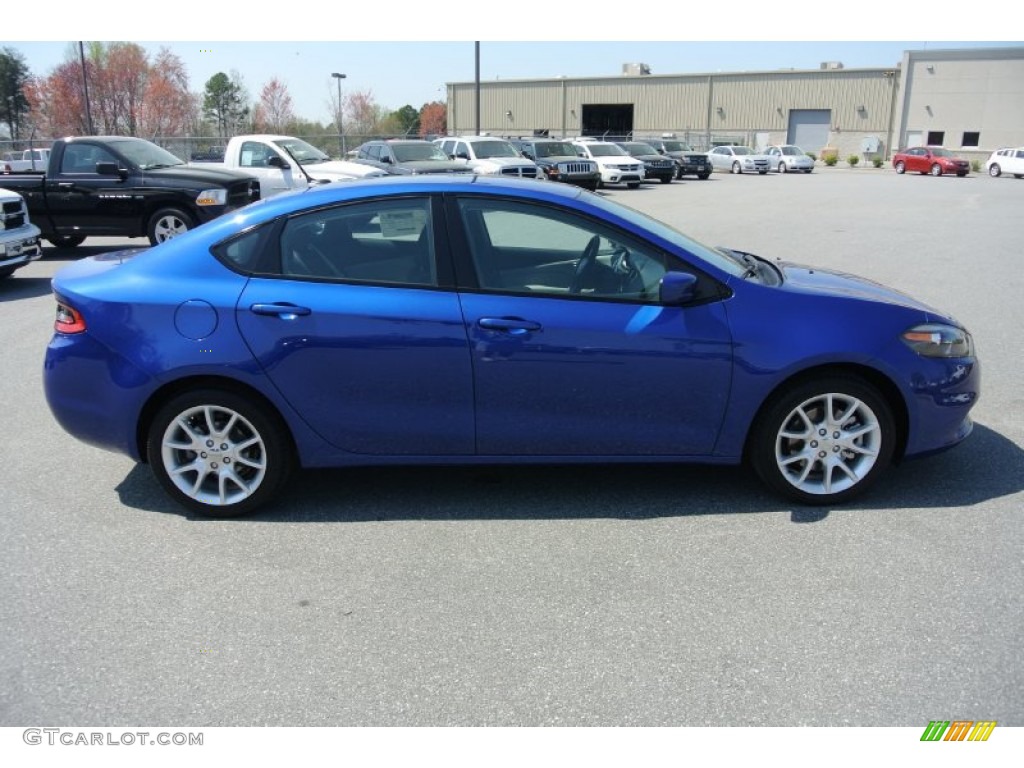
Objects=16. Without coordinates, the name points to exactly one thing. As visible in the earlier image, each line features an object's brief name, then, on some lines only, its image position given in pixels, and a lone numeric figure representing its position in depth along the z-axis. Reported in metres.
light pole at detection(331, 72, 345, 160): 35.81
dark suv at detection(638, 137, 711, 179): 37.47
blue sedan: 4.01
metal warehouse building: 57.28
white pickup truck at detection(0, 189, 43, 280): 10.05
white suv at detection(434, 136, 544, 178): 21.85
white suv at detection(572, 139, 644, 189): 29.67
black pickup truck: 12.47
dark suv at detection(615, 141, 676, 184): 33.81
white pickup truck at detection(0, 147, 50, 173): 24.50
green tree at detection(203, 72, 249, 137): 68.16
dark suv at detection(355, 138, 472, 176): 19.11
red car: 41.12
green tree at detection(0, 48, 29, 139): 58.84
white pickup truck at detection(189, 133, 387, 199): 15.84
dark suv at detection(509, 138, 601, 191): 25.41
